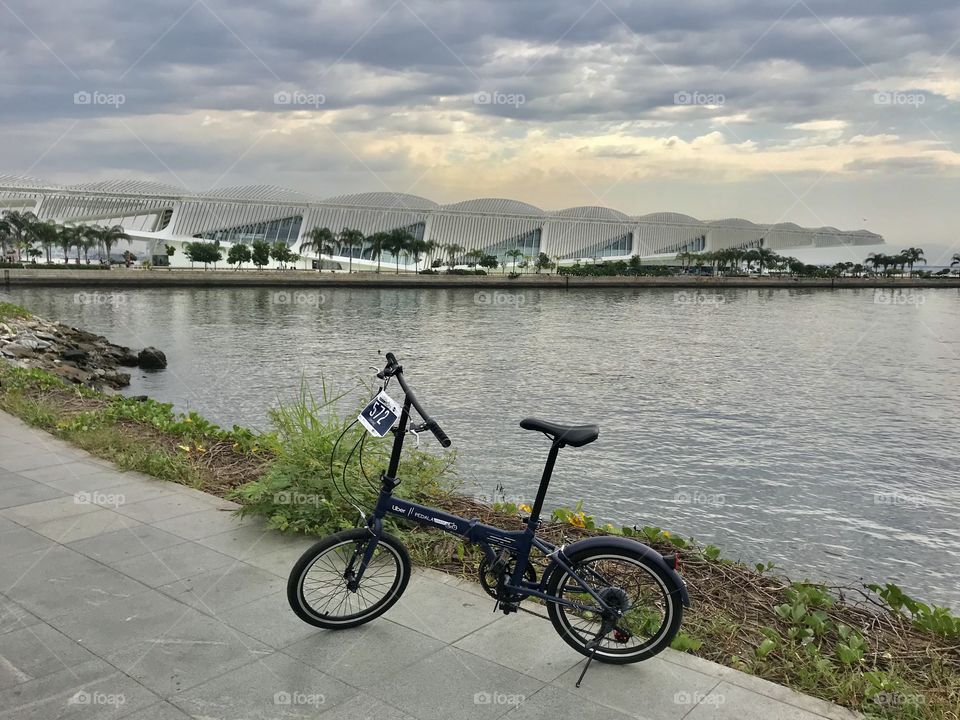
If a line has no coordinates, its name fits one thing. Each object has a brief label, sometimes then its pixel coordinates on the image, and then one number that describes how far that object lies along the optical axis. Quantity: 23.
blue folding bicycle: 4.03
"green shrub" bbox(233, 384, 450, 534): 6.03
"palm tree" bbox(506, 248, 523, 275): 132.75
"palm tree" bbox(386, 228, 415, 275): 119.12
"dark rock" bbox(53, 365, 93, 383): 19.44
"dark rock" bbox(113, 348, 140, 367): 26.64
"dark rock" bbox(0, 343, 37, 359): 19.88
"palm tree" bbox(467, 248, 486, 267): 123.93
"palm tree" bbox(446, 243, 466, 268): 128.50
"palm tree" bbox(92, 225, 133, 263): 105.50
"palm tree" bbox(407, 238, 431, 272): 121.94
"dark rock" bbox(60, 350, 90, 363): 23.31
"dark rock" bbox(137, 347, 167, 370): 26.10
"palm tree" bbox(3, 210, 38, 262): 99.69
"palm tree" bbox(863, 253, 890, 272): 176.12
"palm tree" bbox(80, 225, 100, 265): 102.62
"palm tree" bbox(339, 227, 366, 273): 118.69
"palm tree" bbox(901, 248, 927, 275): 174.25
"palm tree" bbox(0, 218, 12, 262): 99.12
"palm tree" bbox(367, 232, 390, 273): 120.56
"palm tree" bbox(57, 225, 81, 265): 99.64
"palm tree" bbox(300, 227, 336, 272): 115.50
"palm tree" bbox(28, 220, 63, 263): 97.75
